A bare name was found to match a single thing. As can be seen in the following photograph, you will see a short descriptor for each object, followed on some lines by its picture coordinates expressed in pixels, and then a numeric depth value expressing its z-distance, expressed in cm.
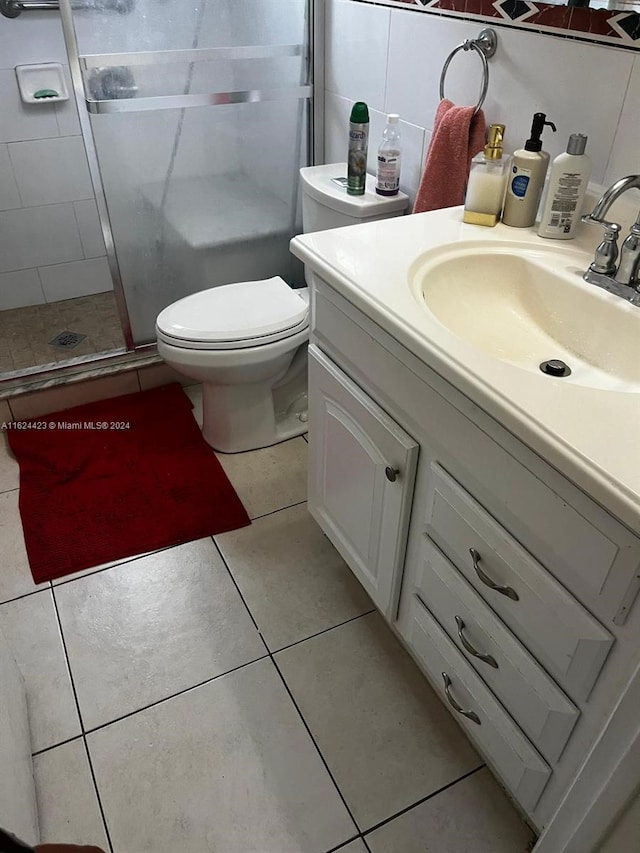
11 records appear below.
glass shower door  175
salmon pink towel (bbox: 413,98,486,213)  140
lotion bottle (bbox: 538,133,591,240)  112
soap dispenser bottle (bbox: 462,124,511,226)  124
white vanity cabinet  79
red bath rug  175
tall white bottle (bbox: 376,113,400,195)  163
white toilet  178
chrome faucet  100
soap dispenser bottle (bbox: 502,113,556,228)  119
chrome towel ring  133
